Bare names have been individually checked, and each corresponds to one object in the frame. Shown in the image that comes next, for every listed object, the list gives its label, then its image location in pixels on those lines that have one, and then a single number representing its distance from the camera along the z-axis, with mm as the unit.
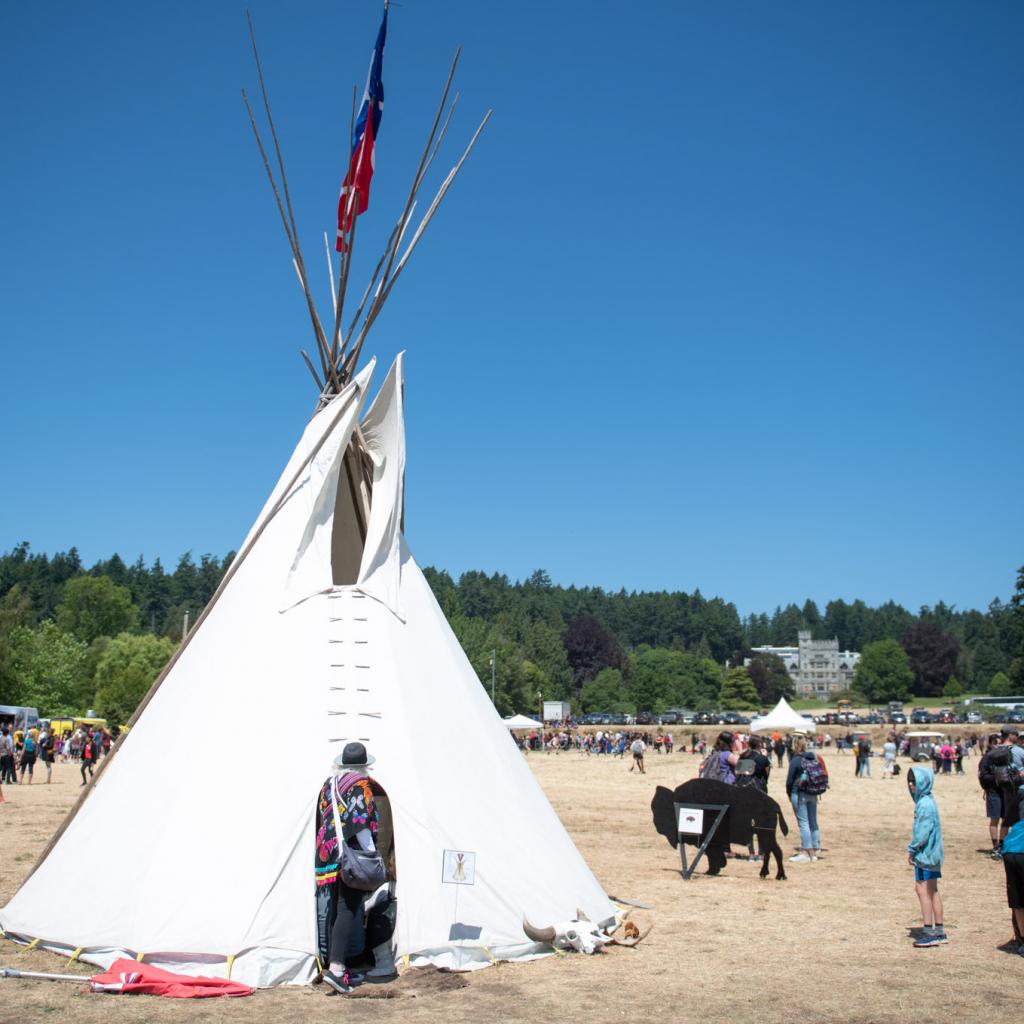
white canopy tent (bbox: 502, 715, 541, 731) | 52438
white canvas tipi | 7688
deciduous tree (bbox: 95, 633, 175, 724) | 64188
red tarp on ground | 7070
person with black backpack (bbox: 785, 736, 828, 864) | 14742
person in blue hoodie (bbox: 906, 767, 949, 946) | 9125
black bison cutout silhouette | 13312
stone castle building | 186175
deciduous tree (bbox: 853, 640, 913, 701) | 139750
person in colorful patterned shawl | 7312
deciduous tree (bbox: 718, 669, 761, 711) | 130250
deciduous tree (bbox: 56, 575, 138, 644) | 111000
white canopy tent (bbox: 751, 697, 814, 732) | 49844
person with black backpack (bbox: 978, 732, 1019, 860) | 11758
